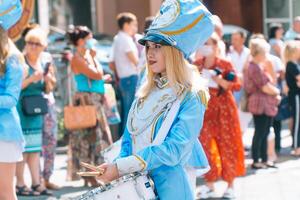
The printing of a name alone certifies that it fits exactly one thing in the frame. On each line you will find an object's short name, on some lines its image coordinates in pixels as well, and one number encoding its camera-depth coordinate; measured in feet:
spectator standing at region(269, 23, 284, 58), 47.14
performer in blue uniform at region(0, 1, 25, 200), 21.53
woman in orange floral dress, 30.66
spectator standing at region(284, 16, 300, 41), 48.21
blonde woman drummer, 15.21
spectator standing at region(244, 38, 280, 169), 35.76
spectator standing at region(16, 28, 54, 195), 30.71
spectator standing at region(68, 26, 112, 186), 32.65
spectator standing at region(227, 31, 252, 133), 41.29
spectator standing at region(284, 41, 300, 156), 39.55
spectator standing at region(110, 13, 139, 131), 38.55
